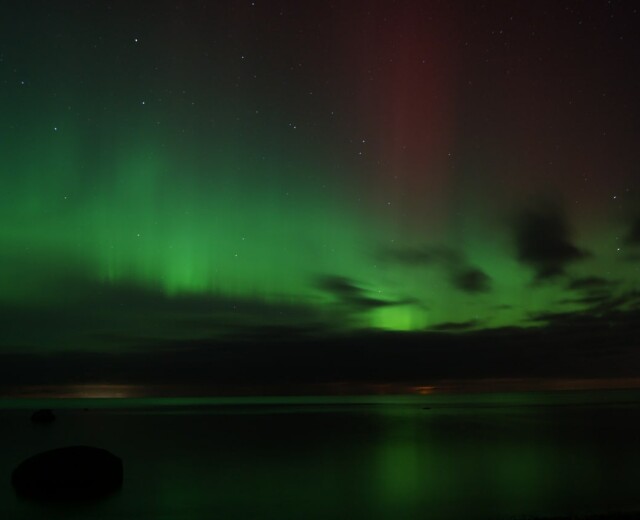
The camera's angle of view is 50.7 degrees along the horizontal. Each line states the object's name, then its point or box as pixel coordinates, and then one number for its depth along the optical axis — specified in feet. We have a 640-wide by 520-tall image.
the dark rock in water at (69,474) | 96.22
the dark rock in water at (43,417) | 343.05
